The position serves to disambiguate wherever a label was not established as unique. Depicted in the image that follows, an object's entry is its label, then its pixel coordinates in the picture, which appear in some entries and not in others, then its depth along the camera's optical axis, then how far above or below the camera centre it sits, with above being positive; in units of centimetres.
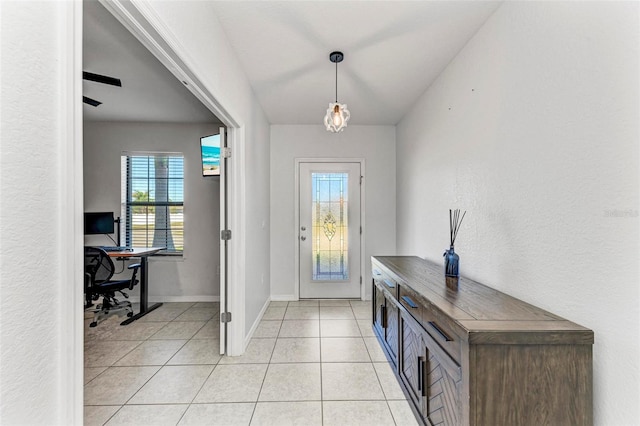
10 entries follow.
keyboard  367 -47
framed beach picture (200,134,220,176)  383 +79
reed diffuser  198 -36
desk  340 -69
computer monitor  377 -15
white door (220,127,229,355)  251 -24
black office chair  312 -85
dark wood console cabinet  109 -61
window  415 +19
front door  413 -19
